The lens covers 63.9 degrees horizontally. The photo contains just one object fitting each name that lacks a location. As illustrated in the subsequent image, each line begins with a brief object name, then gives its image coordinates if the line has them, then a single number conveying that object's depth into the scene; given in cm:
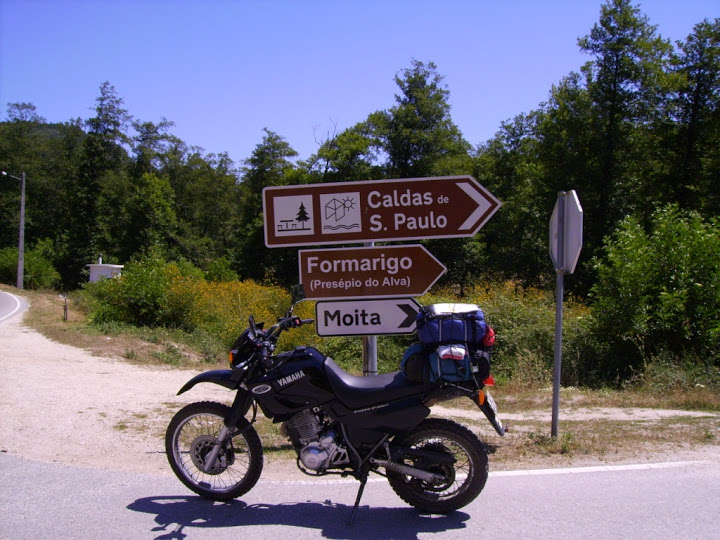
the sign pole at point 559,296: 584
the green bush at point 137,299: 1631
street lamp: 3732
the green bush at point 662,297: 1081
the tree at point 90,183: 5419
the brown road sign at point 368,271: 564
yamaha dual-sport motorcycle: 402
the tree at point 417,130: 4053
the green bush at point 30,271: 4281
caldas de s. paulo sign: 563
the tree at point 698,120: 2800
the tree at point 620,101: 2872
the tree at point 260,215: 4541
